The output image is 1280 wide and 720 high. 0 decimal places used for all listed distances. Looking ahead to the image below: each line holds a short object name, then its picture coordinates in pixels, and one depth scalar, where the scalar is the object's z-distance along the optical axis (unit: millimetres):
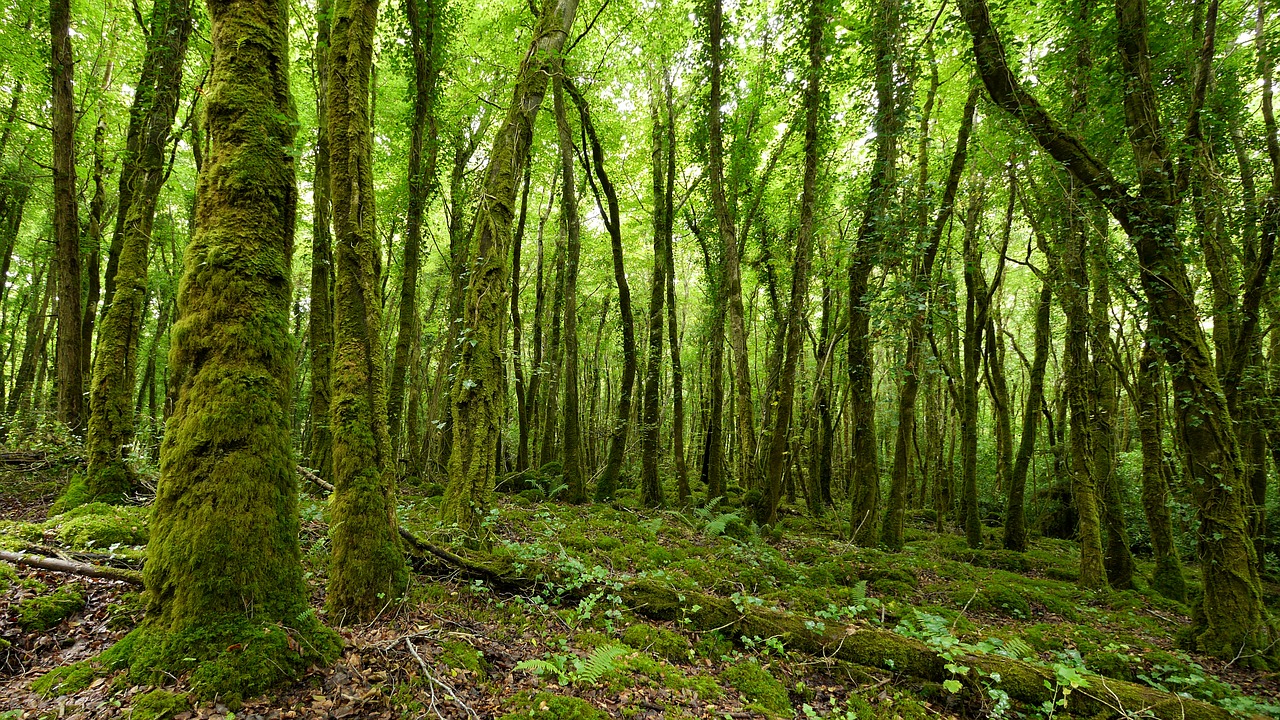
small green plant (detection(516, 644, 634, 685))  3182
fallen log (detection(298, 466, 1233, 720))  3434
